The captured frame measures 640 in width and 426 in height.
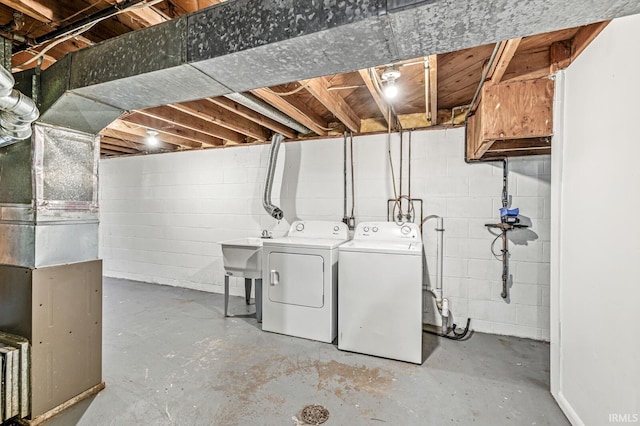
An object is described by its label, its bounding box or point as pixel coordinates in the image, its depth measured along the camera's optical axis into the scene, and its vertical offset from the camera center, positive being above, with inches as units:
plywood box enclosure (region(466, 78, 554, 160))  76.5 +27.8
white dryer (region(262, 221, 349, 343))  108.2 -29.9
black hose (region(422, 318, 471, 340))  112.0 -48.6
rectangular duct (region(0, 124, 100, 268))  67.2 +2.2
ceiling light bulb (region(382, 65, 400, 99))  79.5 +37.7
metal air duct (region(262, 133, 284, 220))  138.8 +12.5
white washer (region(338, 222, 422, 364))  94.1 -30.2
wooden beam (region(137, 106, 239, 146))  116.5 +40.2
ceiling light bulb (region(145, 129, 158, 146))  143.7 +37.7
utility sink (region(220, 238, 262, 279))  124.6 -21.8
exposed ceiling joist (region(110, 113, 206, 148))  128.0 +39.5
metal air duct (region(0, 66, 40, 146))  50.0 +18.8
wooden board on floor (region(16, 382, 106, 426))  67.0 -49.7
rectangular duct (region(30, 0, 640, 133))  36.4 +25.3
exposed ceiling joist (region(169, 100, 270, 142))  108.0 +39.8
